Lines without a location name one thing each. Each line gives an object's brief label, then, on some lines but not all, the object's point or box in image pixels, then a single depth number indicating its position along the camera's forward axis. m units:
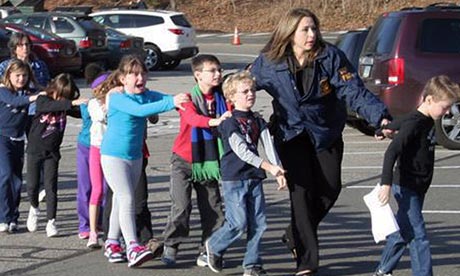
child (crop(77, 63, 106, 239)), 9.54
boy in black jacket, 7.25
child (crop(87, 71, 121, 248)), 8.91
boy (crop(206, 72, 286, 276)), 7.70
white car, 31.94
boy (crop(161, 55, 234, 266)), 8.06
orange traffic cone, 43.11
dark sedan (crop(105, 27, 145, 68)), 29.91
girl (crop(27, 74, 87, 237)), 9.49
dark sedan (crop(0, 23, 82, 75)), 26.56
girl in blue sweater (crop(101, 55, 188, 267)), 8.21
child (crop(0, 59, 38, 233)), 9.75
